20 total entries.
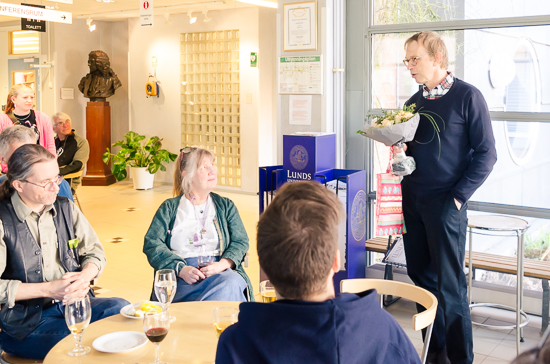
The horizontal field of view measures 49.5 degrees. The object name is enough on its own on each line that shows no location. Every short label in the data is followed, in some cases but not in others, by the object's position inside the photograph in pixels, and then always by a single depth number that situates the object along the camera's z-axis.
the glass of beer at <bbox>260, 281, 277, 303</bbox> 2.02
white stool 3.67
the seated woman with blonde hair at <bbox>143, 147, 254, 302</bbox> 3.18
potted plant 10.72
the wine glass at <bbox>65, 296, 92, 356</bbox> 1.89
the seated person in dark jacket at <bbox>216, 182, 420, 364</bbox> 1.37
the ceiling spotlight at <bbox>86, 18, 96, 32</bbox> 10.89
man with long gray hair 2.54
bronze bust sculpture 11.27
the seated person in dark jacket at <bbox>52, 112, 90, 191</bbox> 7.56
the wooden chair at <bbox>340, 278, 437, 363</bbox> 2.31
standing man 3.35
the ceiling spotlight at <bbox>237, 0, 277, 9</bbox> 8.14
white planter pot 10.76
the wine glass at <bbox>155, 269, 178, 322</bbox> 2.14
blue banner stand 4.29
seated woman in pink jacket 6.03
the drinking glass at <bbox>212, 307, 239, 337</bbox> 1.88
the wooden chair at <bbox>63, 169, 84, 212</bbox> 7.13
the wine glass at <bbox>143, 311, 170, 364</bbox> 1.79
